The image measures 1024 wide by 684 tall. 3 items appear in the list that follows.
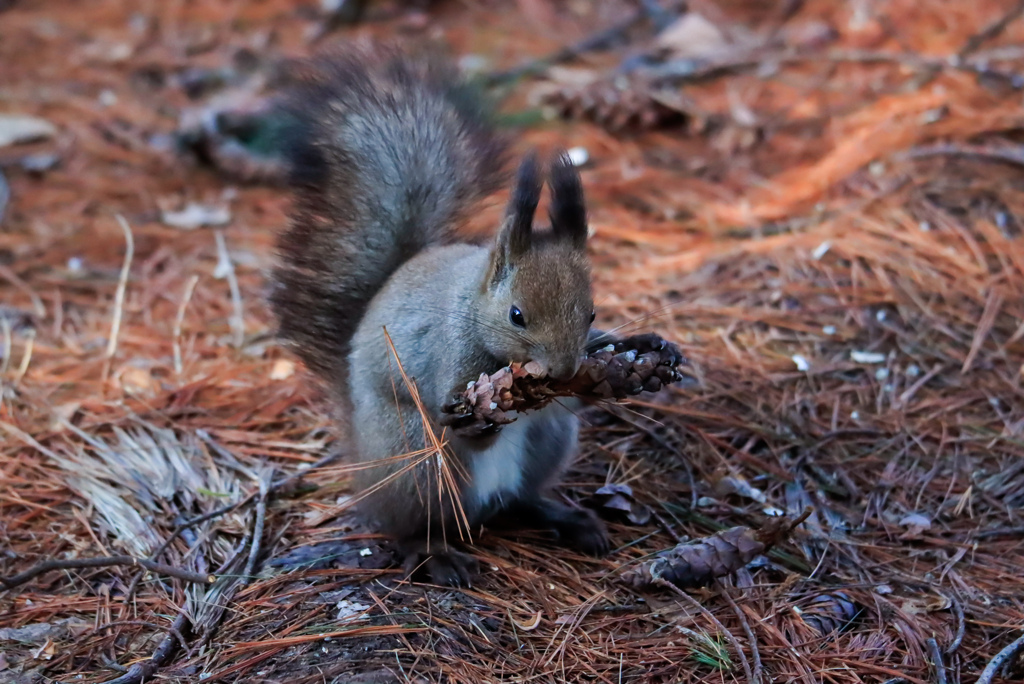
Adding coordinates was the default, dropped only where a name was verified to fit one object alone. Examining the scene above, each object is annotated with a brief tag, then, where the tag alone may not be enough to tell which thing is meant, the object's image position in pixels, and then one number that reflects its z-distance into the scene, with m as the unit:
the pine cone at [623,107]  8.73
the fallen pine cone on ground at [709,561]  4.06
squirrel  3.96
